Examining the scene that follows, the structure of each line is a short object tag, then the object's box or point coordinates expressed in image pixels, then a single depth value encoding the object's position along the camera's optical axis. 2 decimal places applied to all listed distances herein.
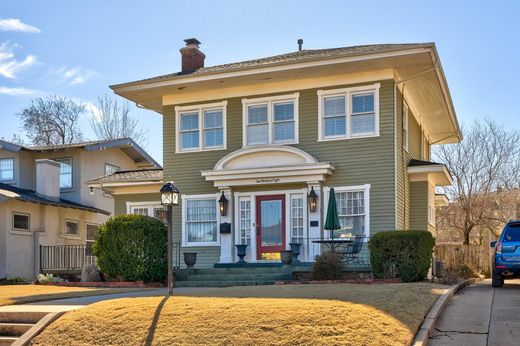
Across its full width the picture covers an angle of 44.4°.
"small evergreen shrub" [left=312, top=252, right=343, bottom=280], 15.48
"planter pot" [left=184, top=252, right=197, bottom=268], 18.06
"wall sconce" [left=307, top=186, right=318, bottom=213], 18.17
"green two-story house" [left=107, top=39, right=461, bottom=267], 17.72
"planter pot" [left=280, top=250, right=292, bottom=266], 16.92
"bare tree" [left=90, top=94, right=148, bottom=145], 46.19
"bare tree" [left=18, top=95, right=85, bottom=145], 46.34
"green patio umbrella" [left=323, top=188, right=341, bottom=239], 16.78
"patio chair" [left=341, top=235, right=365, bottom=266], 16.52
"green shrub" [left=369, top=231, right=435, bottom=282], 14.77
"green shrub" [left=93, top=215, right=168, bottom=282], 16.52
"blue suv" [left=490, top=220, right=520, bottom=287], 14.63
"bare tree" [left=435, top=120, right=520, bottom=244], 31.25
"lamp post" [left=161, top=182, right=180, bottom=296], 12.09
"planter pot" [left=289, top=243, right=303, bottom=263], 17.67
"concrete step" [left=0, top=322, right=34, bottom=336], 9.85
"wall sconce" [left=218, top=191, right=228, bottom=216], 19.27
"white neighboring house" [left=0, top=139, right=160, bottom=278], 23.11
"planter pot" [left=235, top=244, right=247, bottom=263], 18.55
